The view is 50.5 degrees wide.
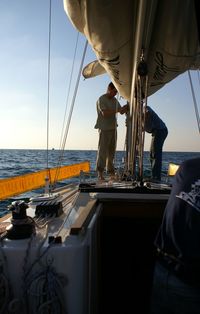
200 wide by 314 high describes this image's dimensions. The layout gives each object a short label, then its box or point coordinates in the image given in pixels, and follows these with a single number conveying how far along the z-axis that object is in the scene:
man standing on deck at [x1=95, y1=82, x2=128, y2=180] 3.38
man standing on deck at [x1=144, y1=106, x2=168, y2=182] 3.74
